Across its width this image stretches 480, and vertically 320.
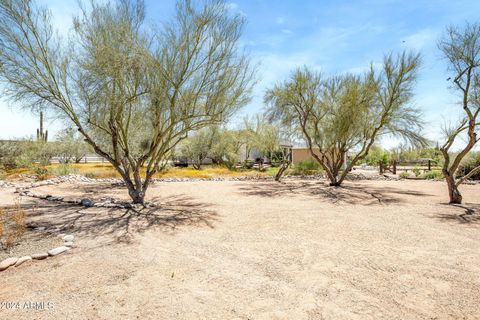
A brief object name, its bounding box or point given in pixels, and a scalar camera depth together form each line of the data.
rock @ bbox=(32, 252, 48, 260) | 4.16
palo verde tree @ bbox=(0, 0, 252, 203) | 7.16
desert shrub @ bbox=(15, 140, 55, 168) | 19.29
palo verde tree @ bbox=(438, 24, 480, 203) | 8.93
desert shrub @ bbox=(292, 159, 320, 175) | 22.86
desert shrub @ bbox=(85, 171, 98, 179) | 18.26
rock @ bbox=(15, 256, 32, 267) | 3.96
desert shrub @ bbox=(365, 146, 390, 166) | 42.98
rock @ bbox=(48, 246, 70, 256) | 4.32
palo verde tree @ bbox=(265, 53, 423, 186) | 12.87
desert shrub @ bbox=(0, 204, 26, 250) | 4.62
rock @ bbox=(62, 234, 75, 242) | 4.96
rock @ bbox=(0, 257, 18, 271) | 3.82
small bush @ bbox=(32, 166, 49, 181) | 15.46
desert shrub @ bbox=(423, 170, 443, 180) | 19.14
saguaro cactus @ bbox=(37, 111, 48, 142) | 22.27
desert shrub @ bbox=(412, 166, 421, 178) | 20.86
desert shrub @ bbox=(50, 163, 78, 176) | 17.35
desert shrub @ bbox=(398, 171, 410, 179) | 20.58
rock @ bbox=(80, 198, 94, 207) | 8.45
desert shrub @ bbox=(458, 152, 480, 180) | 18.72
